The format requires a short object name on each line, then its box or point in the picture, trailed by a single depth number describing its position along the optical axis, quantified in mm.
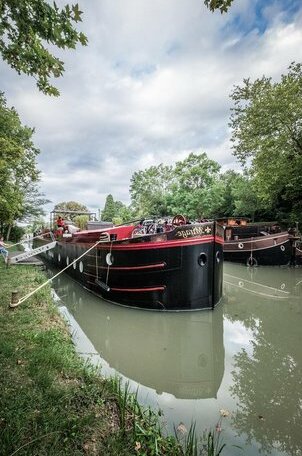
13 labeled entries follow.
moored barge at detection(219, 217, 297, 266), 18031
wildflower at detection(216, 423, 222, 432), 3516
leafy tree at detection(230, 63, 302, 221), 16672
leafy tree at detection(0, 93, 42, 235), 13204
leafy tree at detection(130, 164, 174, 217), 48781
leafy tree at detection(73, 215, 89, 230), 22419
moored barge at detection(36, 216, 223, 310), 8086
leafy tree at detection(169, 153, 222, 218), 35844
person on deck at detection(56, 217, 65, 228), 15933
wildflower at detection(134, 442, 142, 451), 2594
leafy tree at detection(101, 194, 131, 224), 67450
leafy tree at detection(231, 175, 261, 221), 28188
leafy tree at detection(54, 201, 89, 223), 50738
